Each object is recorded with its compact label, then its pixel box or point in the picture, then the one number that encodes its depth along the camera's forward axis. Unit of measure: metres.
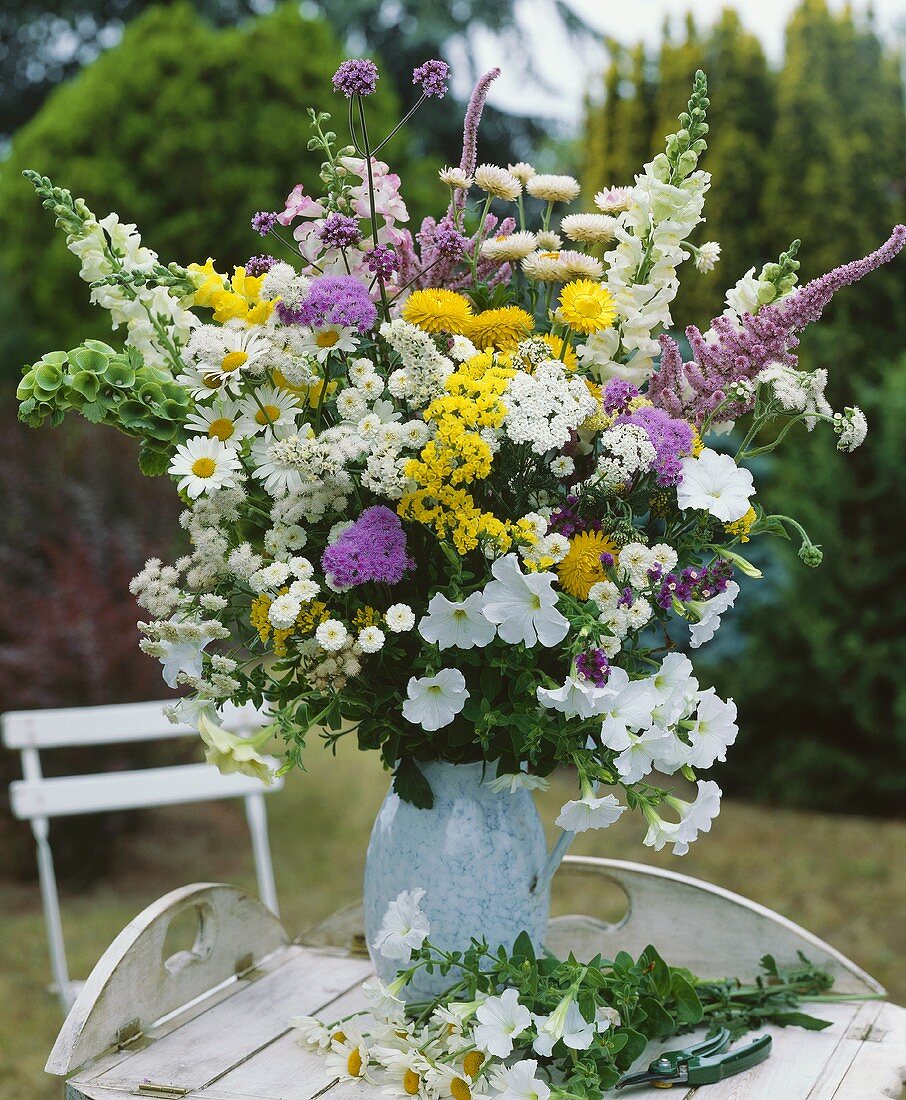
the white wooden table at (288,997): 1.42
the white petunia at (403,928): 1.38
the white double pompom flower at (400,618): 1.26
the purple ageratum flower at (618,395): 1.32
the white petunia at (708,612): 1.35
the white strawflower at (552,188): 1.41
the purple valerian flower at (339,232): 1.32
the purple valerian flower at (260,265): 1.39
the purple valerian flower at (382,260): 1.34
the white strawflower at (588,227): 1.39
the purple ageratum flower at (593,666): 1.25
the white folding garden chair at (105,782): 2.34
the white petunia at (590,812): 1.26
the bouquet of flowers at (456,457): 1.26
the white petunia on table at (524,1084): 1.23
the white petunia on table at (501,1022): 1.28
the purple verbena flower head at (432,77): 1.30
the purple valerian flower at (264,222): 1.34
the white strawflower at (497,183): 1.41
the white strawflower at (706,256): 1.44
